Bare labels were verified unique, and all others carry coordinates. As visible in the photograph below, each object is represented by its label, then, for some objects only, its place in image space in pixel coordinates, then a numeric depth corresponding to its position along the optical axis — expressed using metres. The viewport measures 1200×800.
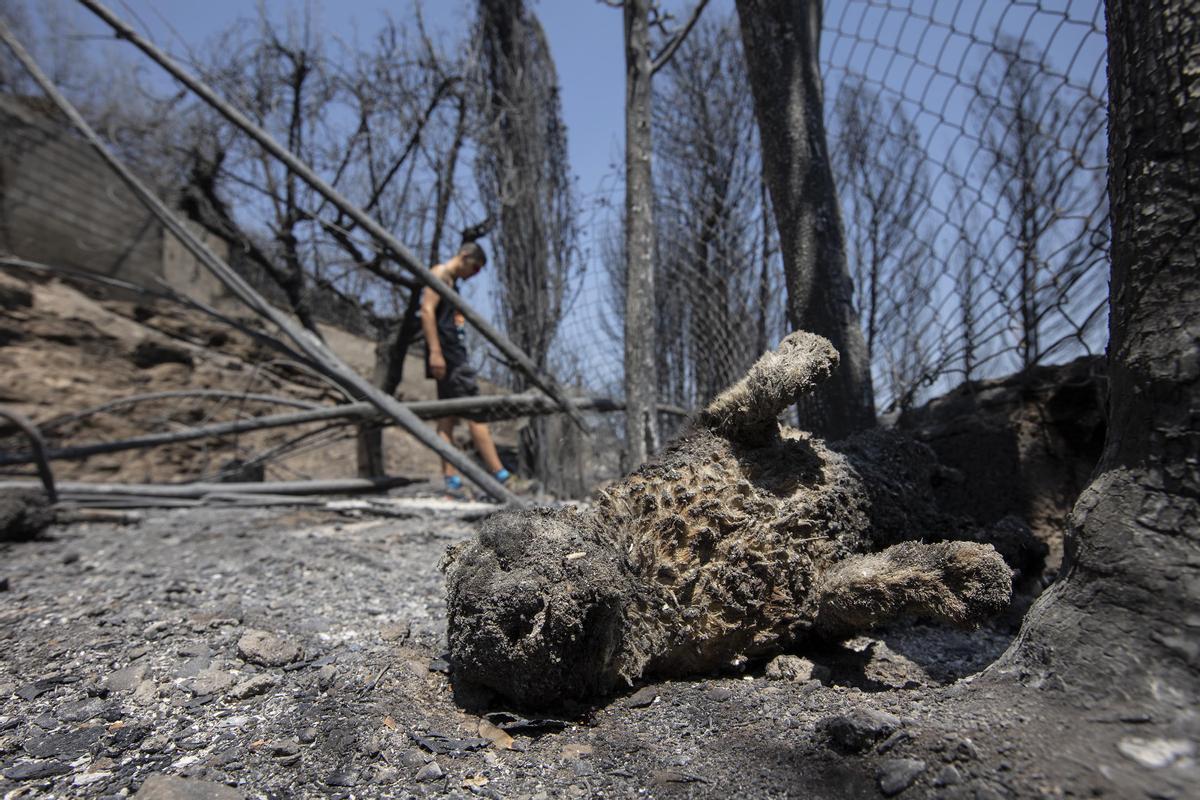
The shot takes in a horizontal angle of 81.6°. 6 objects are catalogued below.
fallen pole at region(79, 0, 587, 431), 2.94
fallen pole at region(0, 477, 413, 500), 3.98
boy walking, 4.79
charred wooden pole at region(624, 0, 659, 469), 3.02
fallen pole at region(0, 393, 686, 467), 3.63
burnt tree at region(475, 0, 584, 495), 4.68
